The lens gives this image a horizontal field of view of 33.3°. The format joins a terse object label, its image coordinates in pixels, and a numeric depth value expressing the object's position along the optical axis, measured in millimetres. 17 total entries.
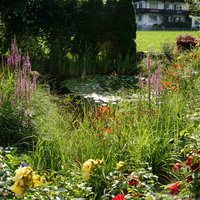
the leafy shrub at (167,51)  10211
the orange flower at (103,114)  3990
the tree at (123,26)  8984
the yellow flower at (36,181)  2192
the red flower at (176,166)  2763
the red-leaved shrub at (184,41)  10930
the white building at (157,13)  53844
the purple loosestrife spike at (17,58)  3811
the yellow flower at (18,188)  2064
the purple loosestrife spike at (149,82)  3873
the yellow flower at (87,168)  2420
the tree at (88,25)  8828
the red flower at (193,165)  2582
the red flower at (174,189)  2248
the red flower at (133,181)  2553
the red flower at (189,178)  2597
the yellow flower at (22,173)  2062
